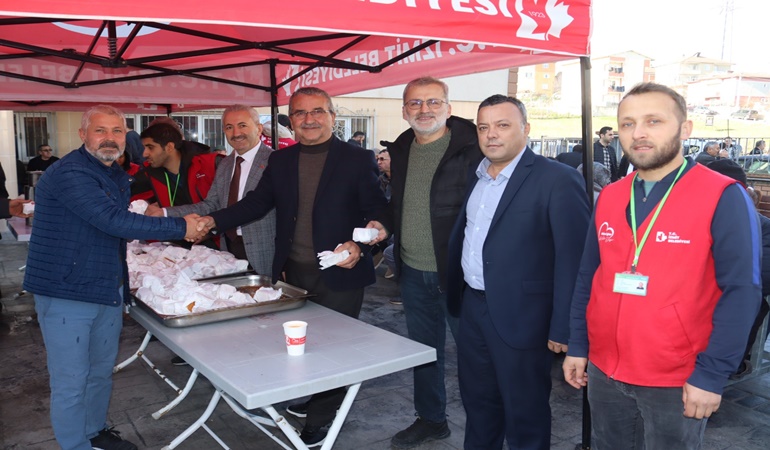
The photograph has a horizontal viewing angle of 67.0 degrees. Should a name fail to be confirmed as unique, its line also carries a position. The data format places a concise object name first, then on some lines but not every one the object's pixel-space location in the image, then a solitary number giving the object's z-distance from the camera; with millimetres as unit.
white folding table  1902
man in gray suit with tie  3660
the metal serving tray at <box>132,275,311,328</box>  2486
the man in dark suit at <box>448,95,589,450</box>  2297
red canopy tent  2129
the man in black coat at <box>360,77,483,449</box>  2846
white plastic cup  2152
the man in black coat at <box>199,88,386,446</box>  3127
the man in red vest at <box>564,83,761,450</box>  1683
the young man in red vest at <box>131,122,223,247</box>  4395
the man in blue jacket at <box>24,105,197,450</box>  2648
